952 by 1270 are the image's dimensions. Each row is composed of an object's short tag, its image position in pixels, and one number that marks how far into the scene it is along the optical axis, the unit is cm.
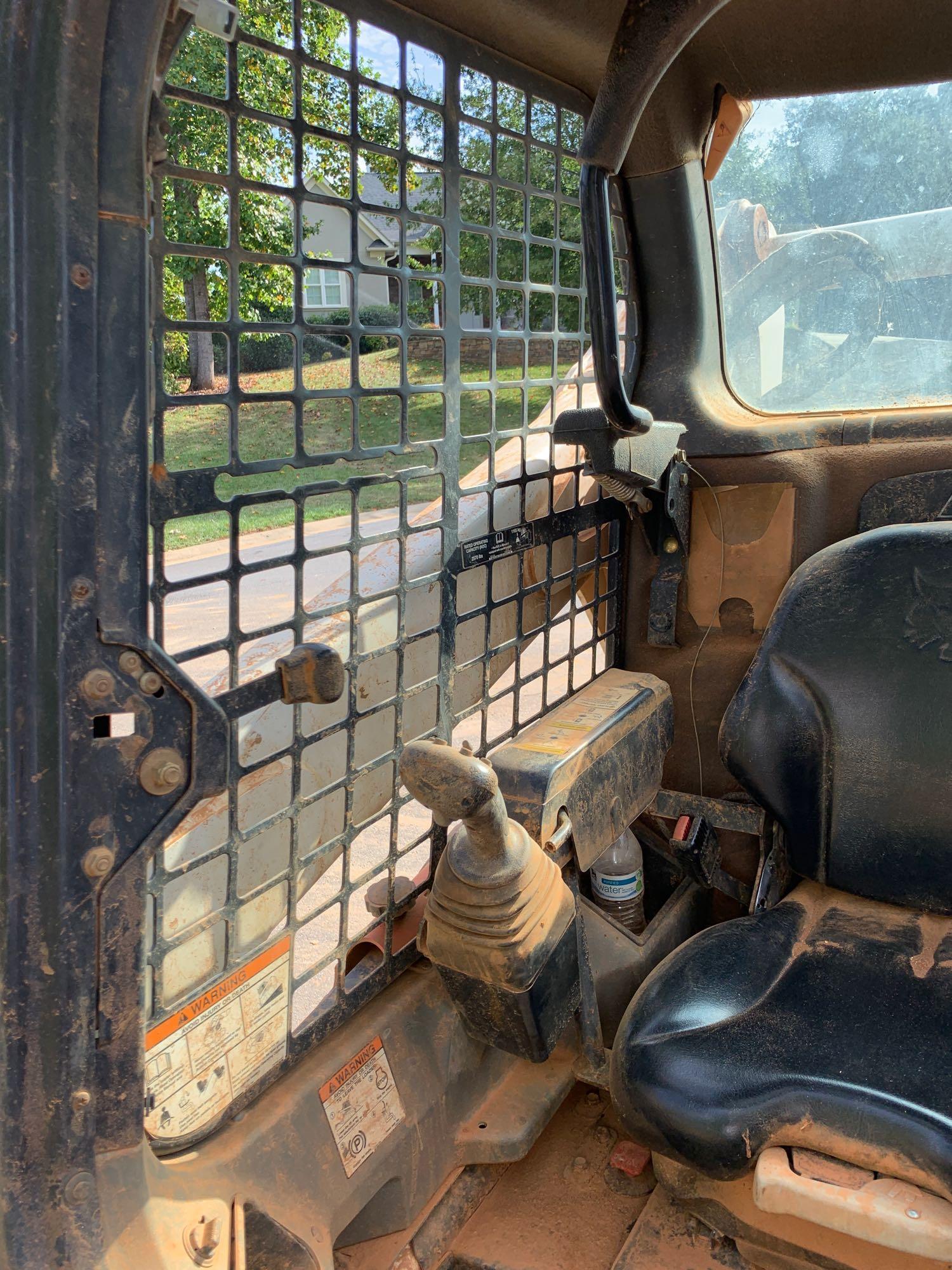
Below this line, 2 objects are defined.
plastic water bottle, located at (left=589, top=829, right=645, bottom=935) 185
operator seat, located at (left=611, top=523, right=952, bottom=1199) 114
